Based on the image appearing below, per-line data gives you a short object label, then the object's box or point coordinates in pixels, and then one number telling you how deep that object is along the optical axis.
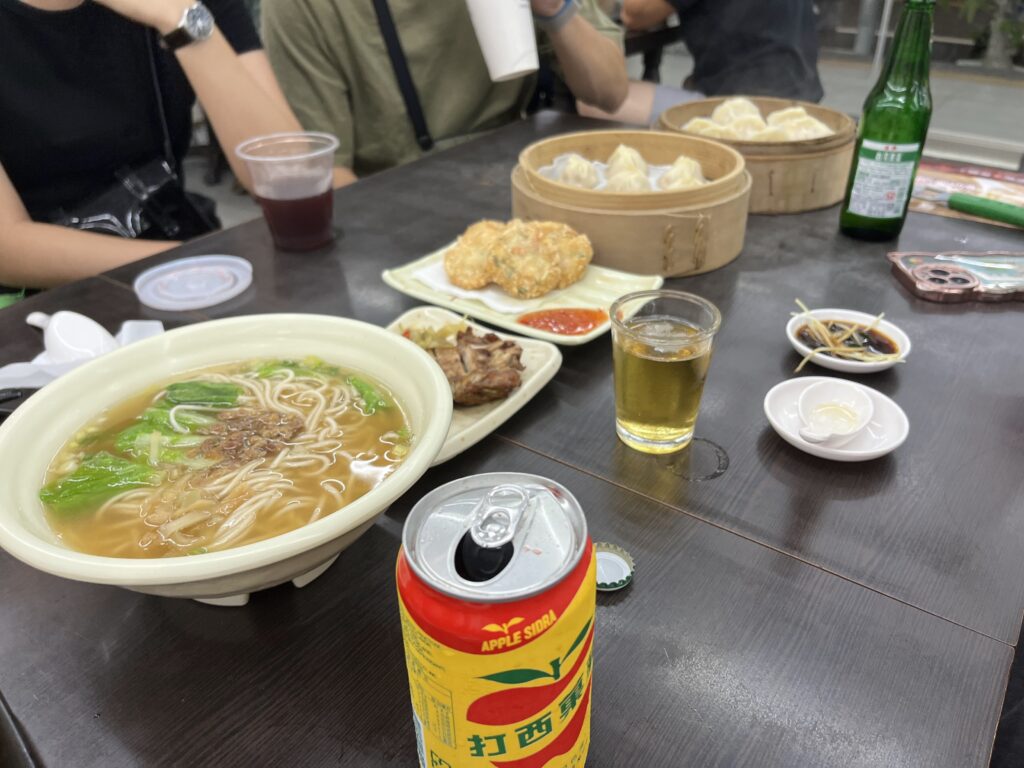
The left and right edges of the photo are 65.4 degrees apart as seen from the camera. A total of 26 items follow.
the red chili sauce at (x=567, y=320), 0.58
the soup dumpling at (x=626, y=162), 0.77
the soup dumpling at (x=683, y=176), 0.73
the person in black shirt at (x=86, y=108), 0.76
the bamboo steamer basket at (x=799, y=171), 0.77
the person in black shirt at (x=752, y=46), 1.29
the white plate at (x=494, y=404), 0.46
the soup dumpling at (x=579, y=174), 0.76
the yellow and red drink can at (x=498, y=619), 0.24
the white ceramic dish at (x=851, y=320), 0.53
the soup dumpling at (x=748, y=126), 0.84
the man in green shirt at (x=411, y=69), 1.09
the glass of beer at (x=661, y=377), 0.46
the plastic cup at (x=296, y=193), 0.73
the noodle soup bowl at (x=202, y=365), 0.30
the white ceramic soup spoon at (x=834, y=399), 0.48
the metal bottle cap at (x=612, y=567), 0.38
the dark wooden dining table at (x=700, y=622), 0.33
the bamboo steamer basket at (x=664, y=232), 0.66
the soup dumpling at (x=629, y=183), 0.74
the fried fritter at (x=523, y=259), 0.64
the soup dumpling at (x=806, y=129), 0.81
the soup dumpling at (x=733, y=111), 0.89
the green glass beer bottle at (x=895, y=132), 0.67
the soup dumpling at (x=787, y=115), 0.86
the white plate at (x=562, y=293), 0.62
